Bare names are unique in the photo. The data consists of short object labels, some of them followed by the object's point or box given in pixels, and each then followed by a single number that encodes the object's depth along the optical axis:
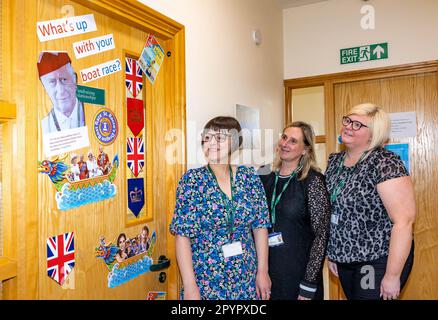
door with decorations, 1.23
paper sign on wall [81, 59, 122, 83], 1.50
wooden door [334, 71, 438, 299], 2.94
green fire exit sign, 3.08
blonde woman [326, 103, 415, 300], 1.74
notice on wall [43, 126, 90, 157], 1.31
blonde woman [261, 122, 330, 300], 1.90
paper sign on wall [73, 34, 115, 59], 1.47
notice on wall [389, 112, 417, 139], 3.02
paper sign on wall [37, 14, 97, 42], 1.31
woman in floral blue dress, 1.66
